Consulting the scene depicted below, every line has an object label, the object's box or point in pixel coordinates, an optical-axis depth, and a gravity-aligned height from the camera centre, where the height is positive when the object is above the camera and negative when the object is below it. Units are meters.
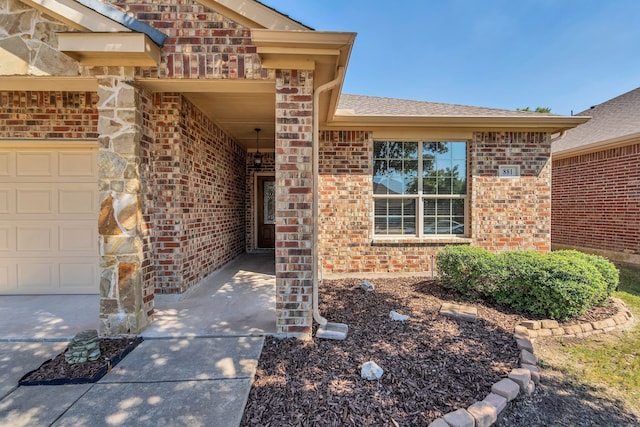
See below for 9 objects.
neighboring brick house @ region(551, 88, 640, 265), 6.98 +0.65
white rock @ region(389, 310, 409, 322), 3.64 -1.35
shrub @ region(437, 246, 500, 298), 4.25 -0.92
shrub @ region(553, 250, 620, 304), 4.18 -0.91
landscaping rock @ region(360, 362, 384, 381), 2.41 -1.35
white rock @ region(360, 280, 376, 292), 4.88 -1.29
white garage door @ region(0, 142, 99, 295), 4.30 -0.01
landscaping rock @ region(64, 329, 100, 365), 2.59 -1.27
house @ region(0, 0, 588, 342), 3.03 +0.83
